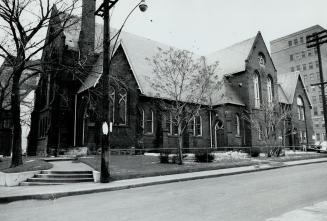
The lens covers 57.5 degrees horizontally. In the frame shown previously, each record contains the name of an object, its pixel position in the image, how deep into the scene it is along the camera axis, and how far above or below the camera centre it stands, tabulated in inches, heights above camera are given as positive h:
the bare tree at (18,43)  639.8 +225.8
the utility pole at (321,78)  862.5 +184.1
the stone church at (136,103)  1028.5 +155.3
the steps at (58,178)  572.3 -65.7
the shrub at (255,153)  1095.6 -42.1
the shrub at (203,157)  867.4 -42.6
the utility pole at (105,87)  546.6 +106.3
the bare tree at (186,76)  848.0 +186.2
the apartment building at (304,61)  3272.6 +935.9
